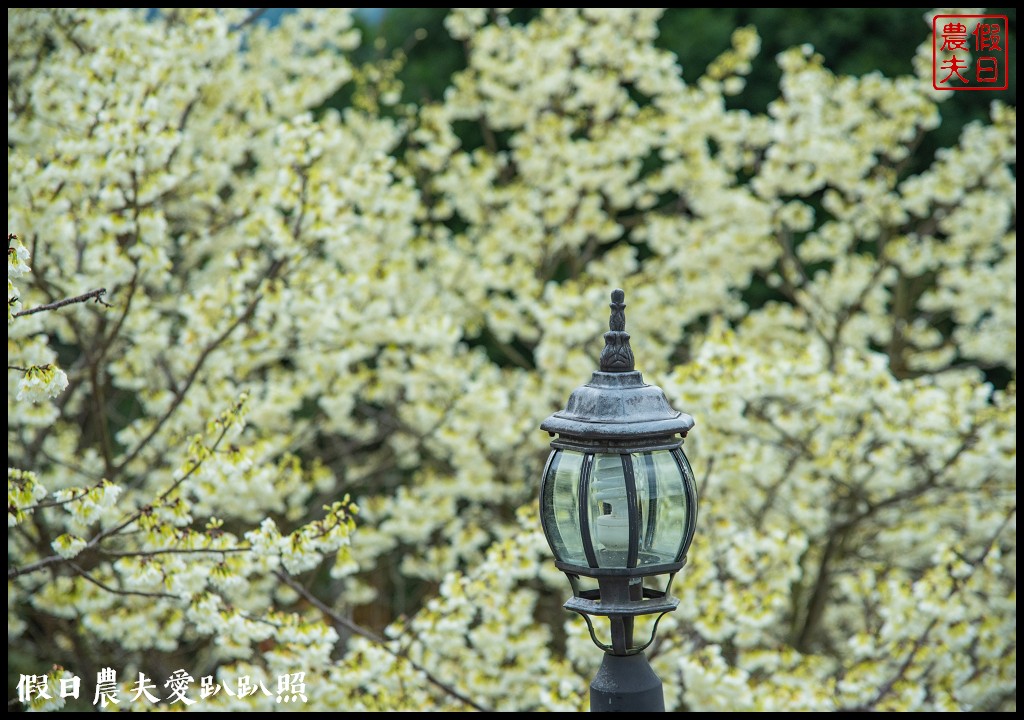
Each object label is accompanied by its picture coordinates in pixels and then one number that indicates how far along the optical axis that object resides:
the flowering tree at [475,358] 9.27
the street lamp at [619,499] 5.16
